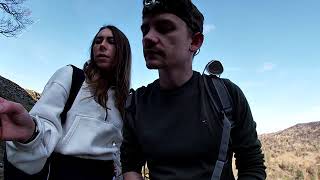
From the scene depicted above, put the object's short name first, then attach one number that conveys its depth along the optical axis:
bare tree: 9.78
